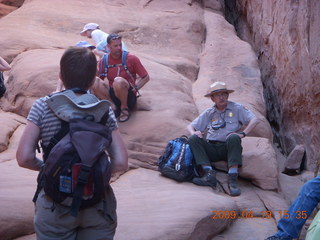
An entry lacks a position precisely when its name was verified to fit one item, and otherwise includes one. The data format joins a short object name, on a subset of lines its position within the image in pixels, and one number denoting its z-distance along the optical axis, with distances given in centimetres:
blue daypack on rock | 554
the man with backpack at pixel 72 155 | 241
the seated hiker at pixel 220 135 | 558
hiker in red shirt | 639
